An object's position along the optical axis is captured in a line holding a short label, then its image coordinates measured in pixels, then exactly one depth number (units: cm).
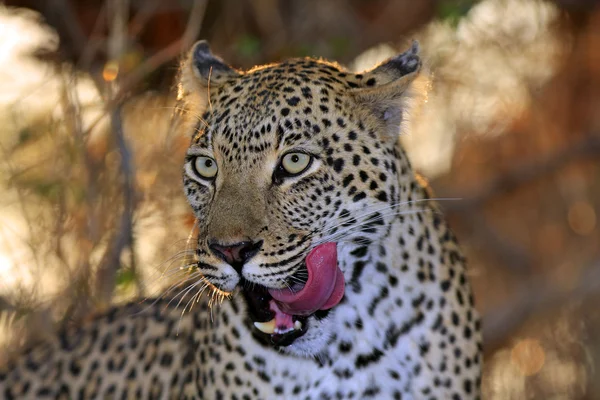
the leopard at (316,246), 943
